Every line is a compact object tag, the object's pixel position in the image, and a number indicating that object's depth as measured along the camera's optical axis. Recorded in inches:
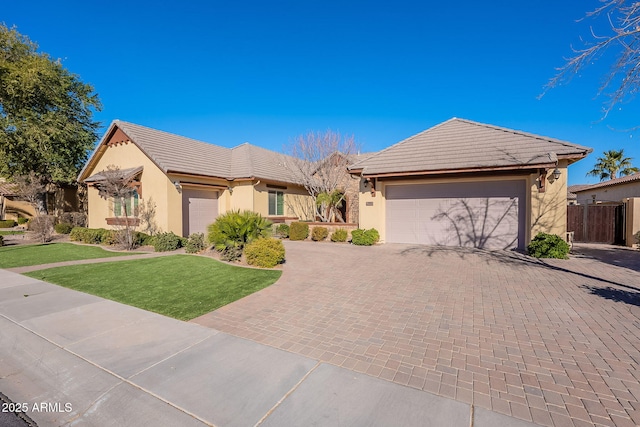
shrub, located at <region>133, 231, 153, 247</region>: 551.4
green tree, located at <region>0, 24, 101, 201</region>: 716.6
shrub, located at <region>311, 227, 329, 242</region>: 614.9
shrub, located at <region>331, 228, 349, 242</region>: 592.4
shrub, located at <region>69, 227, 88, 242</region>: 639.6
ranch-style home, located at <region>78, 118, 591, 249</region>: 454.6
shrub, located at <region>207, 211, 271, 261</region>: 395.5
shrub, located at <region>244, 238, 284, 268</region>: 354.3
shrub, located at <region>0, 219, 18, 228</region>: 1002.6
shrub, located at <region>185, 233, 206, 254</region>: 470.9
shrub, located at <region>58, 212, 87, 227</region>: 803.4
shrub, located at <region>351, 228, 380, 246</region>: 542.0
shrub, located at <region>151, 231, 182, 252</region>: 503.3
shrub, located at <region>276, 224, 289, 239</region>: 679.7
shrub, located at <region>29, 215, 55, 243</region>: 619.5
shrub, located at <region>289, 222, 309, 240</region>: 634.2
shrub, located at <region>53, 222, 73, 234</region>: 753.6
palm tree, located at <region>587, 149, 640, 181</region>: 1226.0
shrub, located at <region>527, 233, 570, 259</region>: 404.2
